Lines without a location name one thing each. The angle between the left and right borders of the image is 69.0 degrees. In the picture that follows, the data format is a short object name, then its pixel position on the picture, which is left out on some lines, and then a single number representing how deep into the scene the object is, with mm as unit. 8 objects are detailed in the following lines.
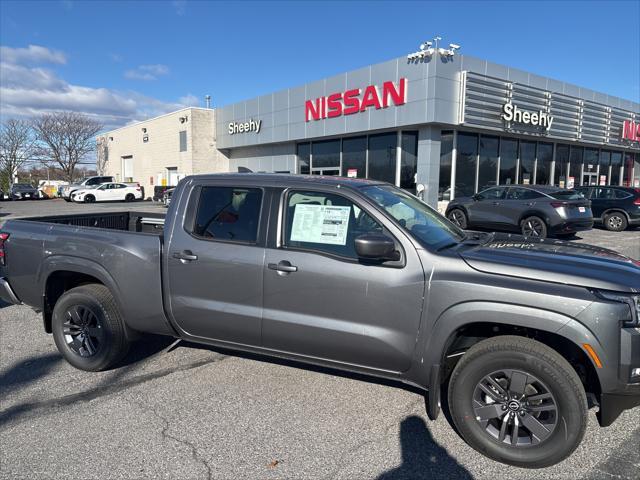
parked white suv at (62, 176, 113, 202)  34956
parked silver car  12258
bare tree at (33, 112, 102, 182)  55594
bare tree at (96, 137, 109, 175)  48594
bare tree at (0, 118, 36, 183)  53656
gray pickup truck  2758
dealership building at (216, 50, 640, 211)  17672
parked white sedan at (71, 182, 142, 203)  33109
